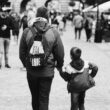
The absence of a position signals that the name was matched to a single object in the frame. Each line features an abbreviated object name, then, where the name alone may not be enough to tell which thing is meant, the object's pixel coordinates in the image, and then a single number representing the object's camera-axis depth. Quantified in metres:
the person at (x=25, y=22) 19.51
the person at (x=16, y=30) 23.70
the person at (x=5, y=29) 14.38
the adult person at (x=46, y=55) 6.55
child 7.14
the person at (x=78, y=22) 31.34
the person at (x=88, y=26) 30.00
